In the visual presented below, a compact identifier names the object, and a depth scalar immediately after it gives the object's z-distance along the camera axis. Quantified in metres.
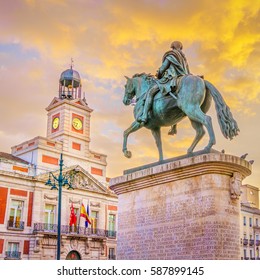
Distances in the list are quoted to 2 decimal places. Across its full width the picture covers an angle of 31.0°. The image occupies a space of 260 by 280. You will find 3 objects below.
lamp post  28.59
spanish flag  32.57
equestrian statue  8.17
